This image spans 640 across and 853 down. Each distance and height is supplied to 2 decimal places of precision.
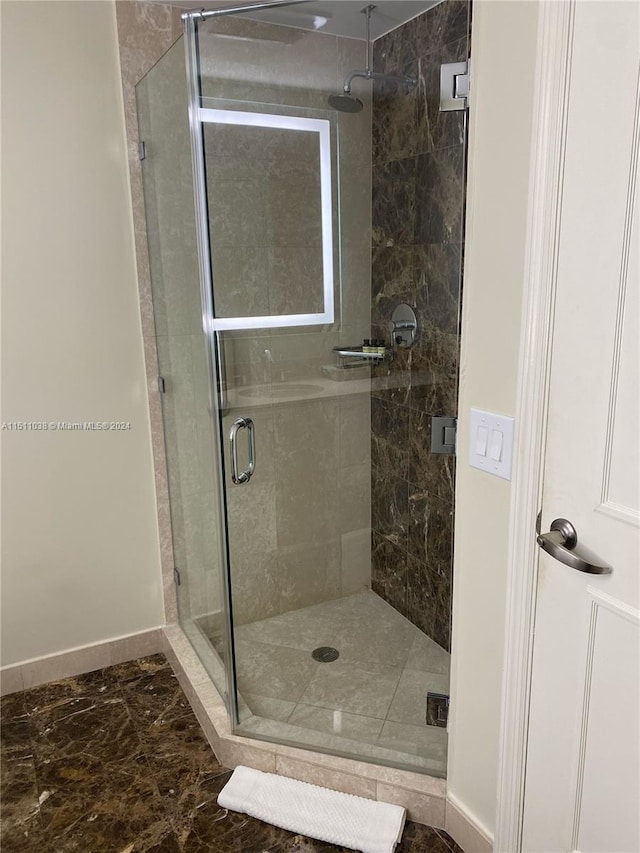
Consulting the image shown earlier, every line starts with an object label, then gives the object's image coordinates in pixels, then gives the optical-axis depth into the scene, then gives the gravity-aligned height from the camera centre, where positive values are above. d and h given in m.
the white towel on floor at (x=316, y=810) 1.65 -1.42
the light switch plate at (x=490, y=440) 1.33 -0.35
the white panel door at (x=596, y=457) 1.04 -0.33
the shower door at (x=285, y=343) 1.93 -0.21
